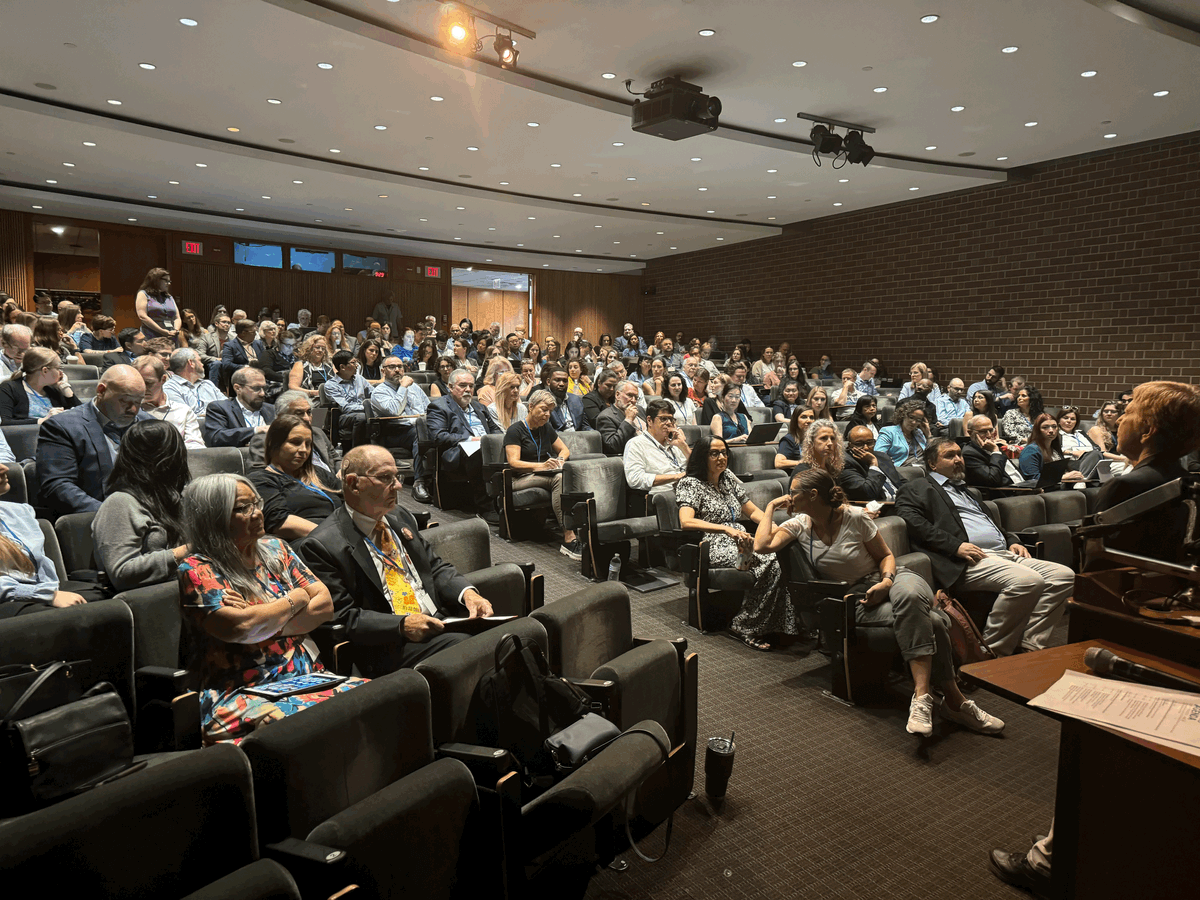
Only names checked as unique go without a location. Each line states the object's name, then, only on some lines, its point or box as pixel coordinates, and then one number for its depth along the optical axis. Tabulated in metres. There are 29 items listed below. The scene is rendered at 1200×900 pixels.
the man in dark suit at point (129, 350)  6.56
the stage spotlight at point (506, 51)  5.43
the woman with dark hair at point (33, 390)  4.43
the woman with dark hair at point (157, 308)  7.34
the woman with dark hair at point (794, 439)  5.39
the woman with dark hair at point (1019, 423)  7.84
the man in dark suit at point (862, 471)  4.26
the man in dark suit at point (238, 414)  4.44
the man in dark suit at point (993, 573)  3.46
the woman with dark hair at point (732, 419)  6.95
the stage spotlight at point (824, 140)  7.70
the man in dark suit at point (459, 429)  5.69
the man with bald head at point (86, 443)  3.12
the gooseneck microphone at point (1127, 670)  1.52
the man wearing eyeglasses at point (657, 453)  4.67
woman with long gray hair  1.85
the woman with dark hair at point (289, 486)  2.84
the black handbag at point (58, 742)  1.38
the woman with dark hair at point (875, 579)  2.89
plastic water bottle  4.59
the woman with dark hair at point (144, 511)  2.37
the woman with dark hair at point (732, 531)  3.64
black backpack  1.80
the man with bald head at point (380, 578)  2.21
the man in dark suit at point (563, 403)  6.32
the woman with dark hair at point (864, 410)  6.17
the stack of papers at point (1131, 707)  1.31
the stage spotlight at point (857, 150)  7.83
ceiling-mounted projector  6.34
